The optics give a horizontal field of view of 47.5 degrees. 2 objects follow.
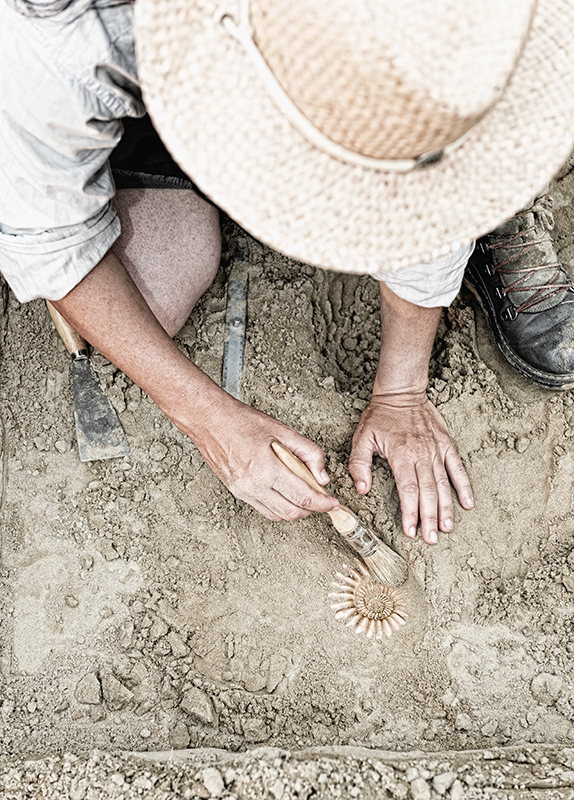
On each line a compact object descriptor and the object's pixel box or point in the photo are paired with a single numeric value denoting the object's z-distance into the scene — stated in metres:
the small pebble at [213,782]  1.43
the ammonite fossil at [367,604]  1.84
